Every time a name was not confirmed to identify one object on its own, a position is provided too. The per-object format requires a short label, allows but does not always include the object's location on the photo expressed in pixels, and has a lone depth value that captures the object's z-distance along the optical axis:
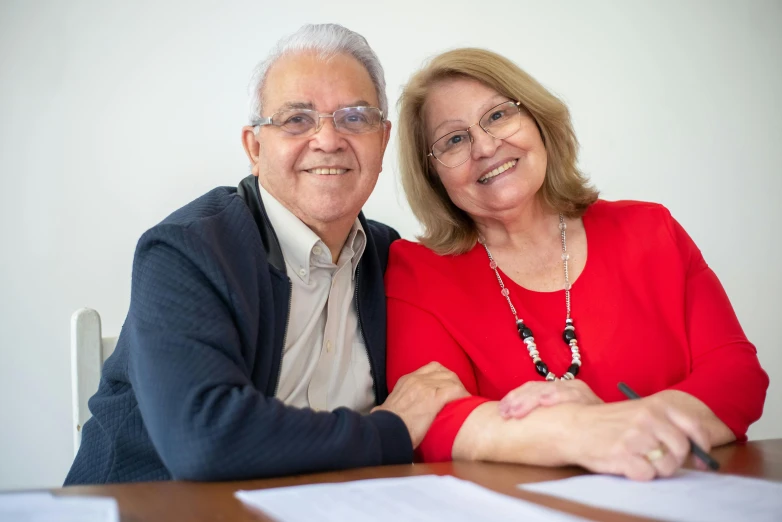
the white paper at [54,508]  0.76
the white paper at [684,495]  0.79
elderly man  1.10
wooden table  0.80
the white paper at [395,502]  0.77
